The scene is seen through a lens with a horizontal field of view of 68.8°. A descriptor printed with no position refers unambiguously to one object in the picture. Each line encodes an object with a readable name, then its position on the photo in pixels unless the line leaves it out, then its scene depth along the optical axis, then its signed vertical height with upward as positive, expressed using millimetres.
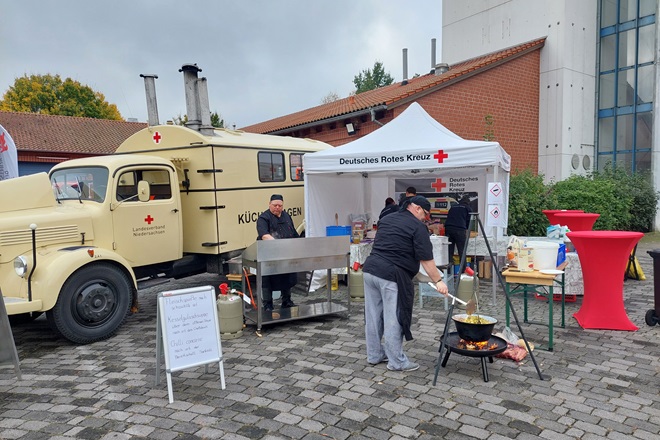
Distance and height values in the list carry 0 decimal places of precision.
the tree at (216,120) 35691 +5298
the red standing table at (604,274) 5461 -1133
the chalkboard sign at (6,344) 4215 -1288
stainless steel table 5660 -914
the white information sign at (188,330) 4039 -1199
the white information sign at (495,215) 6691 -490
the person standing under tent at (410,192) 8377 -163
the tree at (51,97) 38344 +7938
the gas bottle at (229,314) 5609 -1464
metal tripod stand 4164 -1422
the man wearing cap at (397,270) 4324 -790
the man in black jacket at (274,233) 6305 -600
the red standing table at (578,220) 7918 -716
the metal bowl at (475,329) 4141 -1290
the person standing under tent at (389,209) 7995 -424
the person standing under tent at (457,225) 8133 -746
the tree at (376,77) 50375 +11187
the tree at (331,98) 50438 +9201
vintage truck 5266 -332
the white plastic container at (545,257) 5125 -836
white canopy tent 6938 +219
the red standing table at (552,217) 8372 -682
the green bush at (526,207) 10234 -611
